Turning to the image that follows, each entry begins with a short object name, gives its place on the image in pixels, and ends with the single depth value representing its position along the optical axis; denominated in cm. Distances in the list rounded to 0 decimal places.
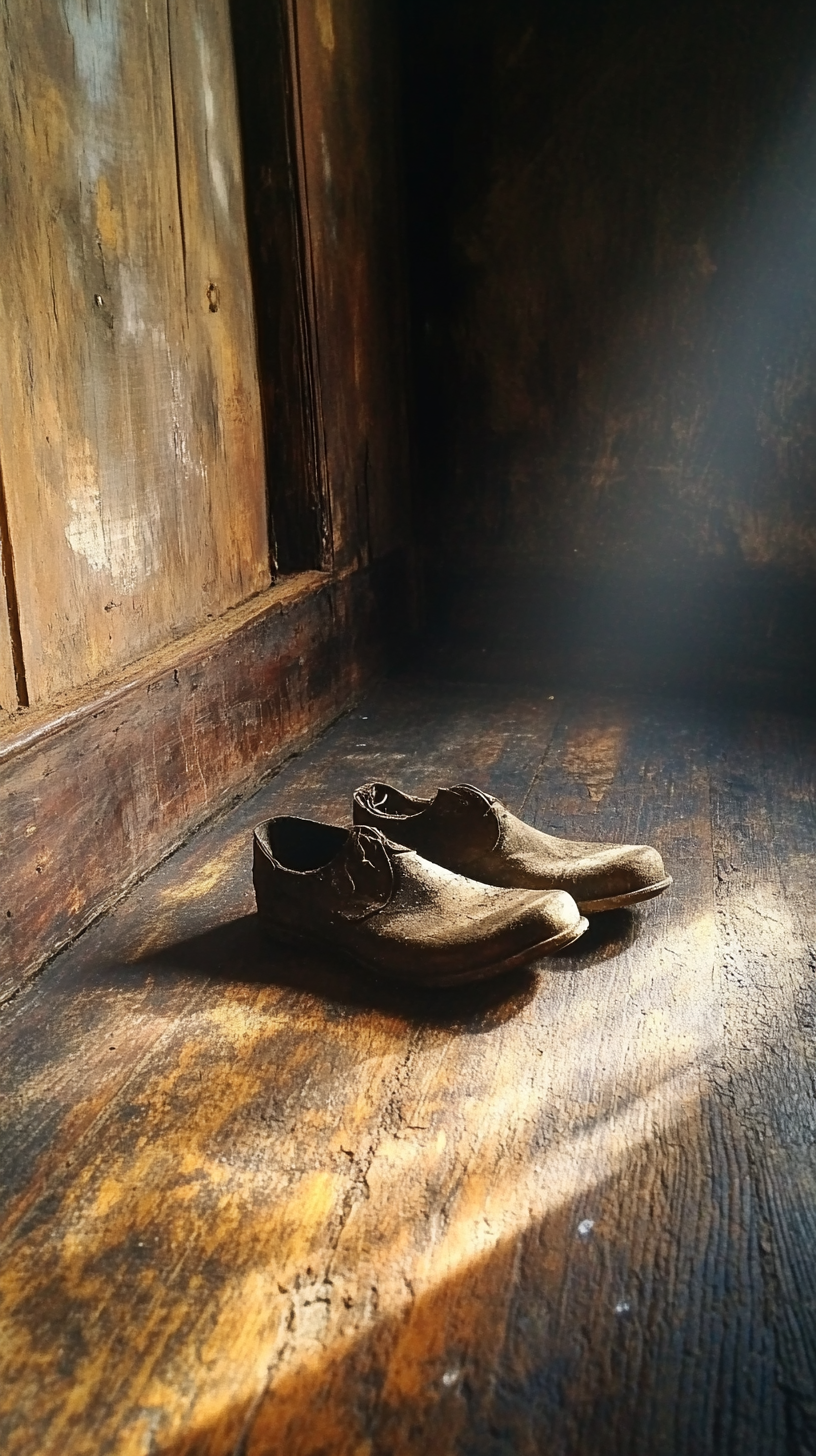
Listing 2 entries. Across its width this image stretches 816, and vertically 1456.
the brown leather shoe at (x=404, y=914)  130
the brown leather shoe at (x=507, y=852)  148
